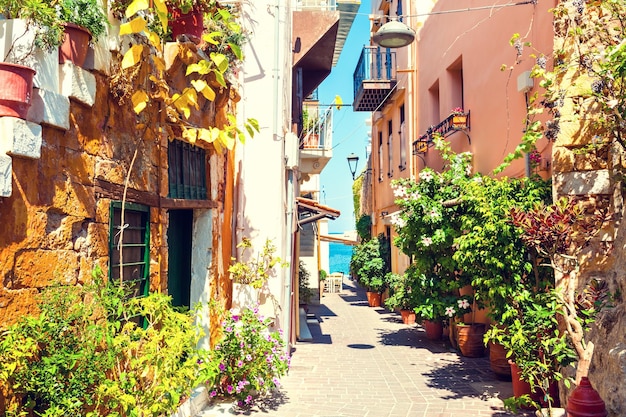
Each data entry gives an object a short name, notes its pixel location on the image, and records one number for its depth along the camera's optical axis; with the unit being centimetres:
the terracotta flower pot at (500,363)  773
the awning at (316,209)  1199
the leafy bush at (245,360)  637
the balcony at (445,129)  1041
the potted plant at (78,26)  360
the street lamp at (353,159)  1939
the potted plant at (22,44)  307
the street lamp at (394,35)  817
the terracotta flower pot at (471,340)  935
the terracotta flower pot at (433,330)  1106
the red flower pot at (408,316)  1309
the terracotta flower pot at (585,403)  417
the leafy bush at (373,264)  1672
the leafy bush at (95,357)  312
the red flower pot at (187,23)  513
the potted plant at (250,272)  723
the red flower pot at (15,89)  305
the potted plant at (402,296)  1059
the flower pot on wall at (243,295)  736
